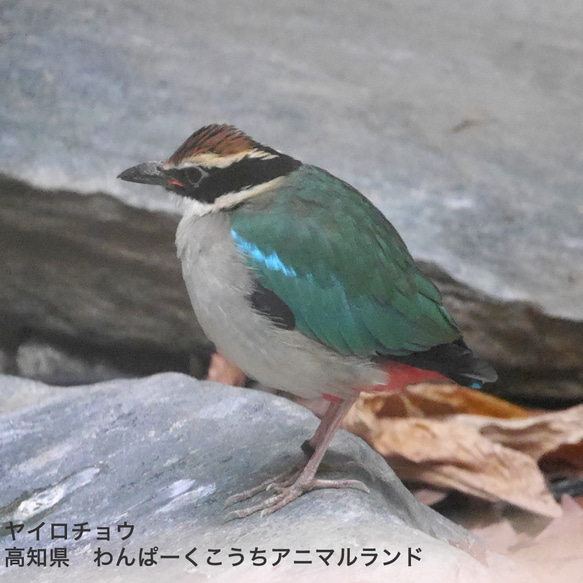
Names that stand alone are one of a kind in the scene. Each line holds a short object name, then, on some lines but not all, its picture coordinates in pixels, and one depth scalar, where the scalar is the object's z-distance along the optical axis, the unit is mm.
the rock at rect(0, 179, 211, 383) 10531
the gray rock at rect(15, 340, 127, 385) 11883
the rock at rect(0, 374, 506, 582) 5945
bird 6621
